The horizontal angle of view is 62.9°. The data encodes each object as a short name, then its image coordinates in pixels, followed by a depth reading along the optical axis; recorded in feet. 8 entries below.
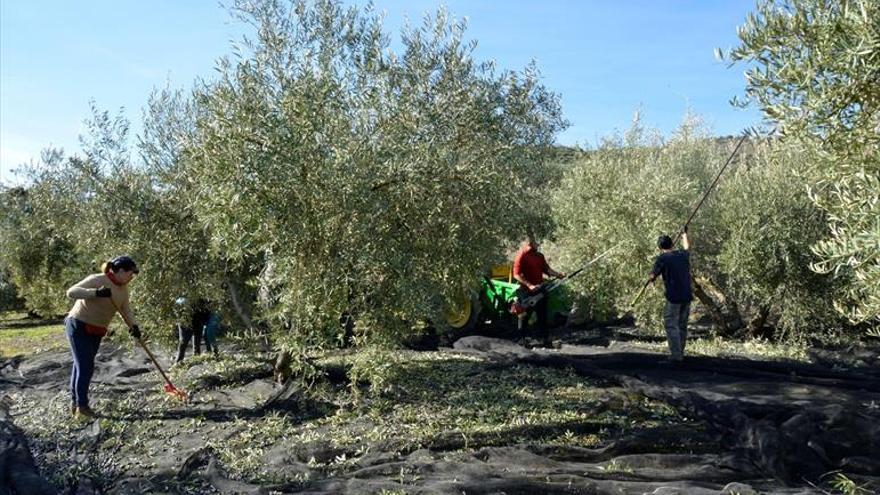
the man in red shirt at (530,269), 41.78
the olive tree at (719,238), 40.75
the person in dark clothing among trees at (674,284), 32.09
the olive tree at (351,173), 22.66
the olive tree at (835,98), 12.96
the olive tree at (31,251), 69.97
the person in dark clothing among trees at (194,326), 35.63
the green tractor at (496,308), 48.91
